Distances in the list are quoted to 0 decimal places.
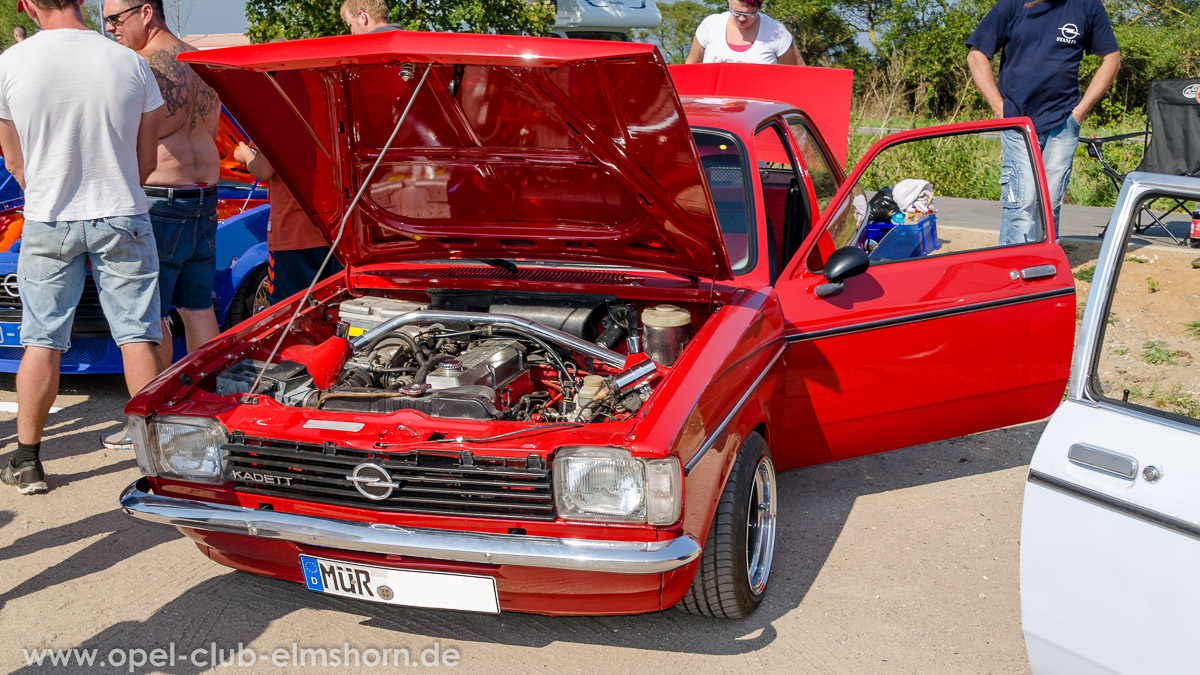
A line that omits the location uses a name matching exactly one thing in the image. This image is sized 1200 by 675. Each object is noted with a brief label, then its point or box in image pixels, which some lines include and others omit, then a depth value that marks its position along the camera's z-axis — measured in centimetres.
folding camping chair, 835
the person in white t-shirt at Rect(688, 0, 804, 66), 650
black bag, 539
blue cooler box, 416
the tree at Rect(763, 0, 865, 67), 3541
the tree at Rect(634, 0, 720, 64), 4672
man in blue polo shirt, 586
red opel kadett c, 263
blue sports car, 506
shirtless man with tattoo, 450
